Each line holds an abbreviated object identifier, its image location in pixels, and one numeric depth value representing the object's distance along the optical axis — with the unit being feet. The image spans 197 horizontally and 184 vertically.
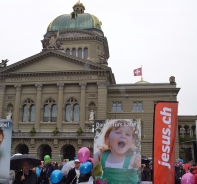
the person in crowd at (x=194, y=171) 28.91
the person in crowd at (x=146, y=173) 49.84
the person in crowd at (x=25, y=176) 28.94
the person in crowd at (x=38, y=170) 47.56
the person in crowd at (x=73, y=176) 29.58
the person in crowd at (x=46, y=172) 41.97
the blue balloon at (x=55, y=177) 28.48
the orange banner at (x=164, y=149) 24.97
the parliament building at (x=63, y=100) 144.56
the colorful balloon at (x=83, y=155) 29.66
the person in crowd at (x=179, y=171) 37.75
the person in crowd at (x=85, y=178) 27.66
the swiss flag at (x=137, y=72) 168.25
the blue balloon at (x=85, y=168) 27.32
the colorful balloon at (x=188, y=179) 27.35
